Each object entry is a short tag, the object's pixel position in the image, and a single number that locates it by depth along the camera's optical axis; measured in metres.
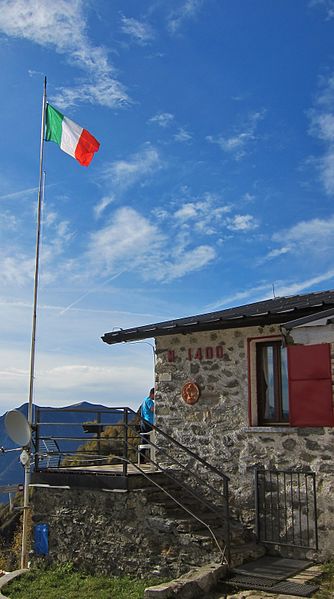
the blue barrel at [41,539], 10.07
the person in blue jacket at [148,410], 12.22
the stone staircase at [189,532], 8.00
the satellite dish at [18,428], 9.98
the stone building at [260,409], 8.27
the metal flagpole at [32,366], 10.19
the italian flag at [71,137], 11.95
